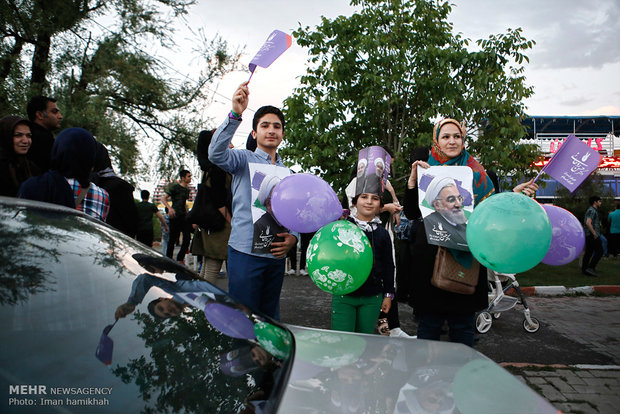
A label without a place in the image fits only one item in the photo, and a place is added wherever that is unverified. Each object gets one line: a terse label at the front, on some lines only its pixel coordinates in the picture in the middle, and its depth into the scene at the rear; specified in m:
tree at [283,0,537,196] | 6.32
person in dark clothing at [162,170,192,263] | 7.54
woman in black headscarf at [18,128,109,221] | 2.26
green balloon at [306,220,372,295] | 2.14
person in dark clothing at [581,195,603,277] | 9.19
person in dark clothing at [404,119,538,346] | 2.43
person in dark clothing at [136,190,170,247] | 6.69
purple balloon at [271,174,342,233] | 2.26
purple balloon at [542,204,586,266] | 2.32
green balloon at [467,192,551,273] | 1.92
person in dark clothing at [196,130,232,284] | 3.29
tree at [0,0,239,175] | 7.32
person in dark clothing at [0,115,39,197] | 3.13
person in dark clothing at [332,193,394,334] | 2.67
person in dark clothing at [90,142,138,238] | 3.41
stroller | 4.64
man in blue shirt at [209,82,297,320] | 2.42
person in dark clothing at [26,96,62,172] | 3.49
